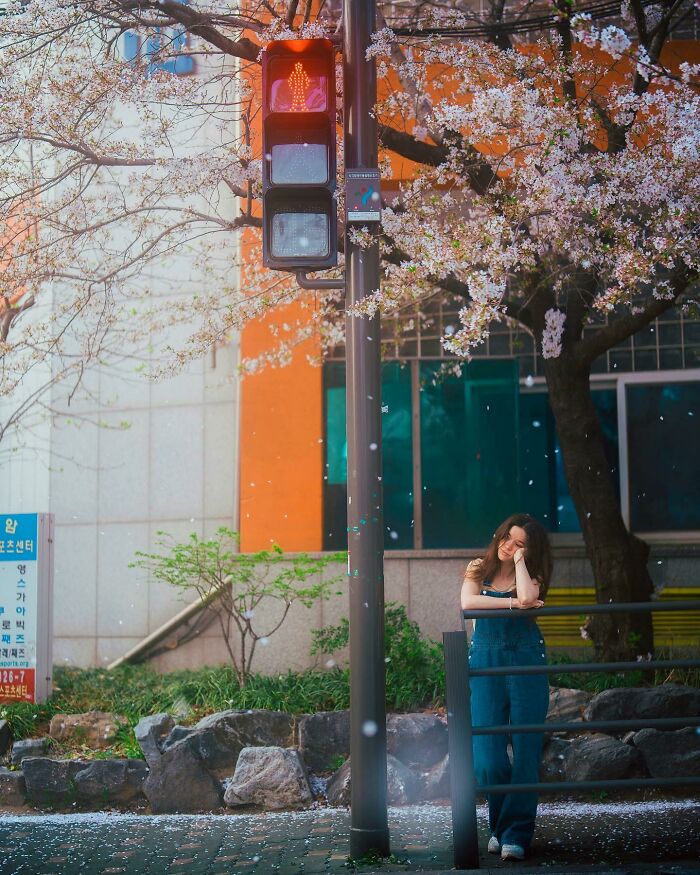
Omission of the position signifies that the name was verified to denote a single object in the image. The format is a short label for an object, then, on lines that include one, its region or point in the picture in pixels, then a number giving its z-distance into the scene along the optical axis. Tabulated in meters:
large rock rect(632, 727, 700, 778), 7.52
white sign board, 9.36
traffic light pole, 5.70
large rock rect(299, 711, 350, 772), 8.09
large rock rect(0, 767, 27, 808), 8.01
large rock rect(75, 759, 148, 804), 7.89
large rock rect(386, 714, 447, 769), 7.88
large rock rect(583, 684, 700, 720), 7.83
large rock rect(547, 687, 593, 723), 8.05
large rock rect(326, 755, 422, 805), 7.59
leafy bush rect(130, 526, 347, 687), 9.52
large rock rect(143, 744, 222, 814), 7.71
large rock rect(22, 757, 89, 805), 7.95
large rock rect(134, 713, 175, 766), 7.86
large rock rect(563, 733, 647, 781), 7.46
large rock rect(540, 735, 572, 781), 7.60
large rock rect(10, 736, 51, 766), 8.43
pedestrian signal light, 5.98
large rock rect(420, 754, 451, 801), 7.66
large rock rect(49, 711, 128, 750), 8.66
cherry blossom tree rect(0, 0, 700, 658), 7.41
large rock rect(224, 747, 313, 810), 7.60
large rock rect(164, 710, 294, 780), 7.94
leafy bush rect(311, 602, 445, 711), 8.63
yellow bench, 10.46
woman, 5.71
